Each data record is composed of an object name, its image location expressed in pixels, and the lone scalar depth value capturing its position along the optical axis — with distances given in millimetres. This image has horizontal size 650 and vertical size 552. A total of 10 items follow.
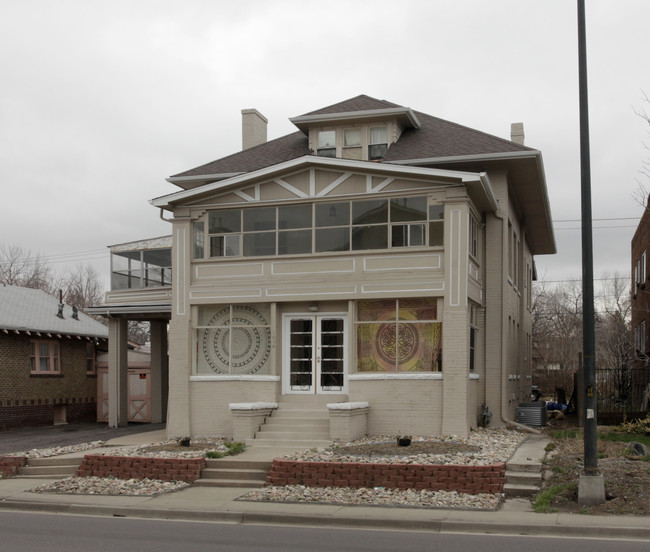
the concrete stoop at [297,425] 17250
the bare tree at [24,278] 57781
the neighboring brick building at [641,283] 30000
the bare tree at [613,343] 32531
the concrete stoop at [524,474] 12875
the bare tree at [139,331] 66931
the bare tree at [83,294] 63312
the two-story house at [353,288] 18047
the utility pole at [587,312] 11719
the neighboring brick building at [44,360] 26953
